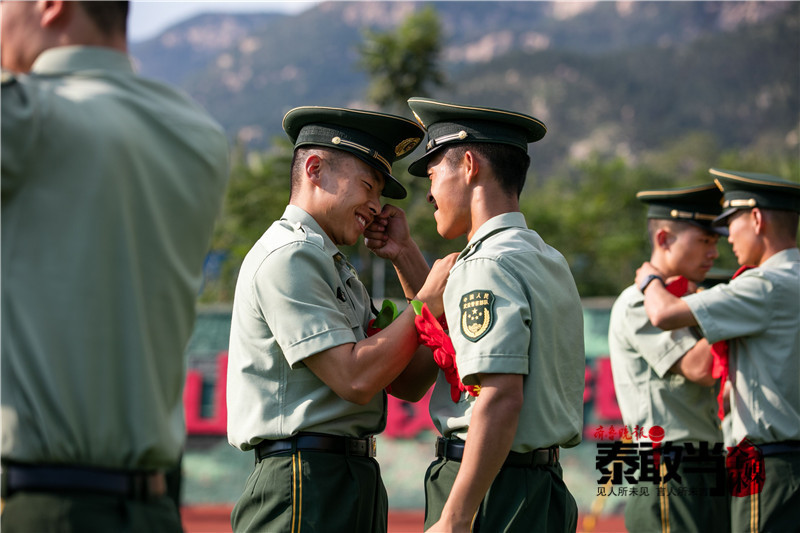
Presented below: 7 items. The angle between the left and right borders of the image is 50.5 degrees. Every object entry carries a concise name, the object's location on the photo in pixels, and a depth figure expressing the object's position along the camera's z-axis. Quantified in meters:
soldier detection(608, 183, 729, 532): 4.27
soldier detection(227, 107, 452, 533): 2.66
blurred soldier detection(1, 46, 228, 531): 1.72
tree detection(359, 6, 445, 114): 26.27
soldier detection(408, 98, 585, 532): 2.50
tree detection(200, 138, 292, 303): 22.25
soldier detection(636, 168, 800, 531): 3.83
